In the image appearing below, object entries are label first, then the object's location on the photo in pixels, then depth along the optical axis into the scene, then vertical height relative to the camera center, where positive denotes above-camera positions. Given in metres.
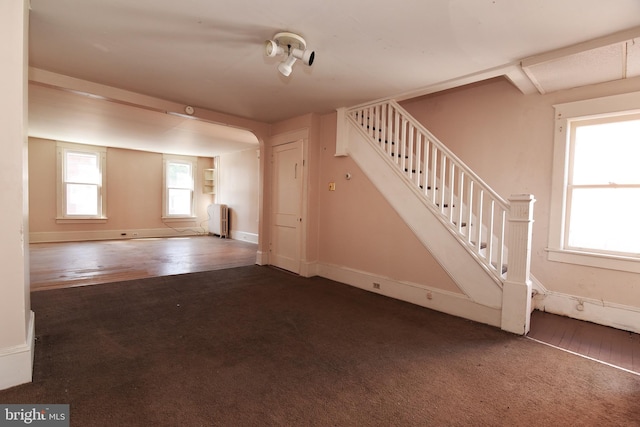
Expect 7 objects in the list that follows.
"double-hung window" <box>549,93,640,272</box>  2.84 +0.27
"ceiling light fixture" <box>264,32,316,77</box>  2.28 +1.23
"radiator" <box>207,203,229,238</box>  8.72 -0.58
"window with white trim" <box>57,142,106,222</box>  7.23 +0.35
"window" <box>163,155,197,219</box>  8.82 +0.38
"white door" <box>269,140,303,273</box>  4.69 -0.09
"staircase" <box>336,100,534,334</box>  2.68 -0.07
